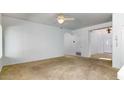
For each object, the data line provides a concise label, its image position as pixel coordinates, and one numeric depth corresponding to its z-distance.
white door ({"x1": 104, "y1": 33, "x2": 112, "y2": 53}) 7.46
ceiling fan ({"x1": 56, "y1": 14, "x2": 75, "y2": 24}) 2.59
